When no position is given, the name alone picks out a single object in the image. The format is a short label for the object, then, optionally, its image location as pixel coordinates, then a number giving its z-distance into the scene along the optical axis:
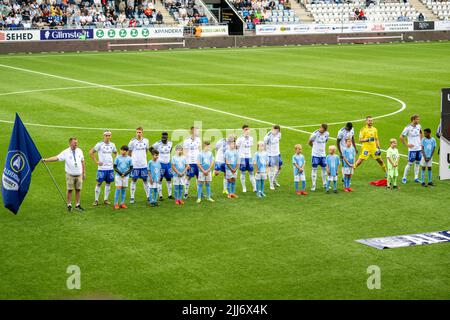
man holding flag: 20.75
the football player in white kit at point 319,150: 23.36
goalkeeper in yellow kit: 24.77
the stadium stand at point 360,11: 72.38
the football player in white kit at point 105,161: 21.30
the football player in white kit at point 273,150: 23.52
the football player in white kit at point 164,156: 22.03
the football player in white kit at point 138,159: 21.75
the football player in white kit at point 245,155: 22.98
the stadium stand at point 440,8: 75.94
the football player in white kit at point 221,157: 22.67
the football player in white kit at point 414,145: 23.95
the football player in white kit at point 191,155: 22.38
